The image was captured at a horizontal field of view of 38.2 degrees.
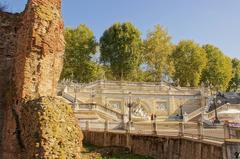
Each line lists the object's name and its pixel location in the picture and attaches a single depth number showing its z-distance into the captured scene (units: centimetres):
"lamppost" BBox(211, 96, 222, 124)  4136
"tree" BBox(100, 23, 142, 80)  5288
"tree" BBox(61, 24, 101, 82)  5503
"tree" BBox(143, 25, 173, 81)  5547
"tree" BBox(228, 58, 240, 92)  7017
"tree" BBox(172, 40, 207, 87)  5600
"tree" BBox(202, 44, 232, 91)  6050
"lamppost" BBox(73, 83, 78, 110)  2855
